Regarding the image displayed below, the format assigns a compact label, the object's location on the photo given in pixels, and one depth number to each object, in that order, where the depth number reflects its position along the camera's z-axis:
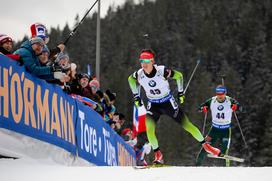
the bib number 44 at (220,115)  27.15
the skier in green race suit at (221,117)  27.05
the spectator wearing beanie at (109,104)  27.75
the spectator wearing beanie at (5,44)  16.68
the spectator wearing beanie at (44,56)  17.44
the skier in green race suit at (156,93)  18.72
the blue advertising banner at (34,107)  14.67
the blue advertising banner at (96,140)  20.81
